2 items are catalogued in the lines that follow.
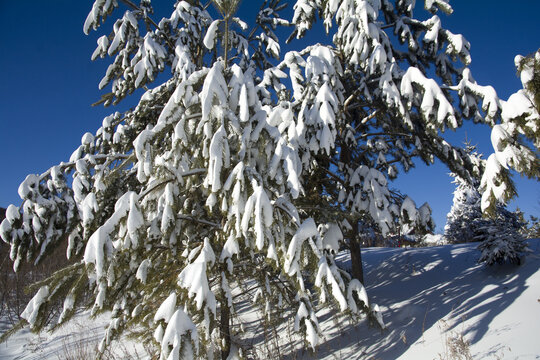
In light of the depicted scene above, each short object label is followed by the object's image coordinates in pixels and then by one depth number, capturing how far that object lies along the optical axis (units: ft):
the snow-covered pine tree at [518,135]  8.80
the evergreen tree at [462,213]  51.21
